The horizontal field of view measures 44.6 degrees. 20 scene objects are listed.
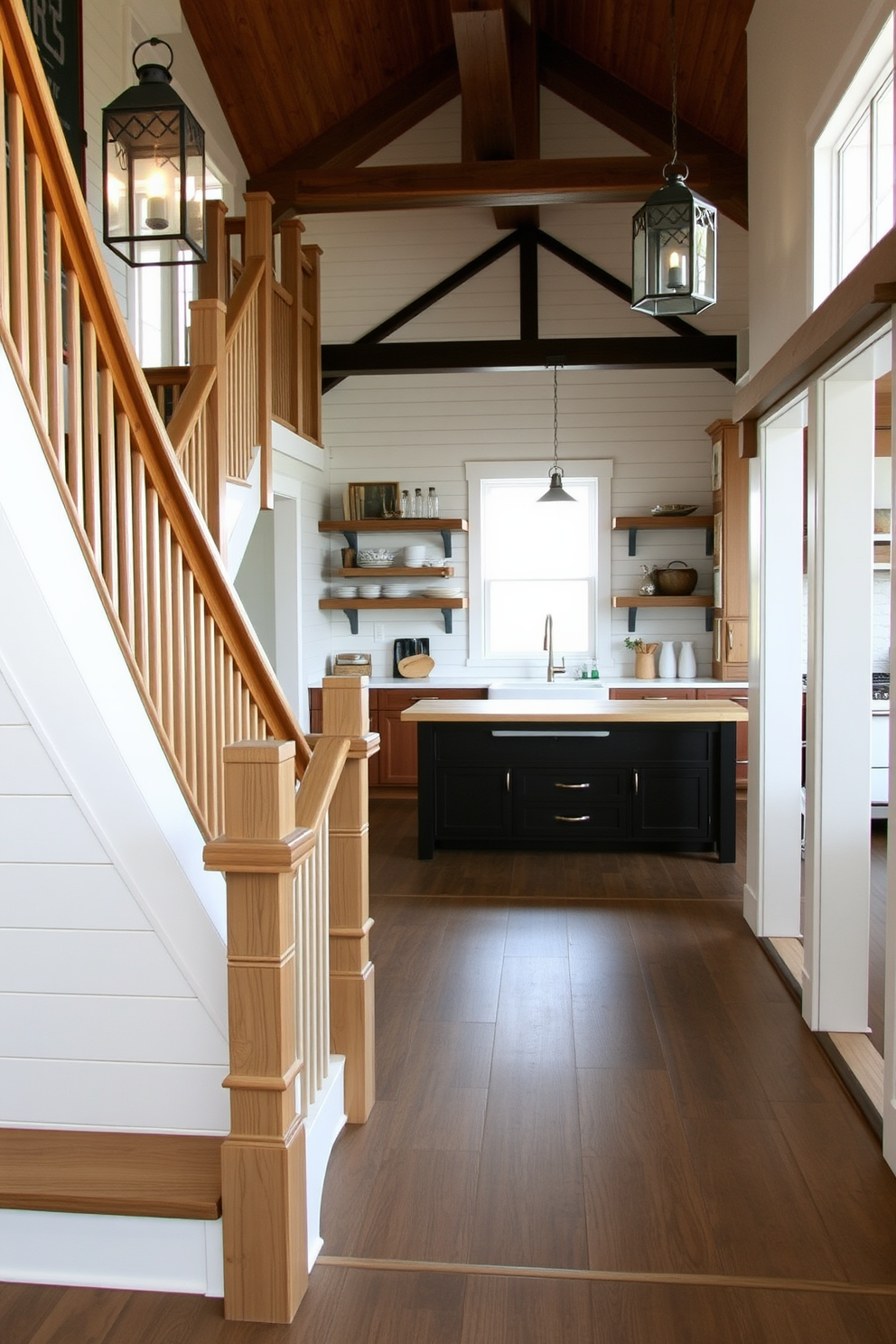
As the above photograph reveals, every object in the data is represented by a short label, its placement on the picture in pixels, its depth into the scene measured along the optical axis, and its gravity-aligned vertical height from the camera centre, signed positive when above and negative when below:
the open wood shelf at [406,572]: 8.35 +0.52
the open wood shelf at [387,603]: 8.33 +0.28
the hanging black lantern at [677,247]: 3.21 +1.16
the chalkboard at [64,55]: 4.86 +2.71
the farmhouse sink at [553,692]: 7.41 -0.37
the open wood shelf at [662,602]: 8.17 +0.27
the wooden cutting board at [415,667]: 8.51 -0.21
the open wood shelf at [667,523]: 8.15 +0.86
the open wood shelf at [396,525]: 8.31 +0.88
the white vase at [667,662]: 8.27 -0.19
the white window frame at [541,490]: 8.52 +0.75
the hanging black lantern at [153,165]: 3.34 +1.48
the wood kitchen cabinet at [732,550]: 7.80 +0.62
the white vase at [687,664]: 8.25 -0.20
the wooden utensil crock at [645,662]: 8.30 -0.19
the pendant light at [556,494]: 7.29 +0.96
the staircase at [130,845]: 1.95 -0.41
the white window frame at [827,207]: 3.75 +1.51
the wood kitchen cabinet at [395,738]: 8.11 -0.73
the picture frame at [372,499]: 8.53 +1.10
